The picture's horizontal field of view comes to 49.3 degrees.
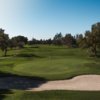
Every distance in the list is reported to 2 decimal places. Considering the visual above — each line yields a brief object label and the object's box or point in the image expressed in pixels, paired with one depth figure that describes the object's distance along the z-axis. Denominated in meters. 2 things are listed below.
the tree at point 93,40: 30.47
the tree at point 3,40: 32.90
